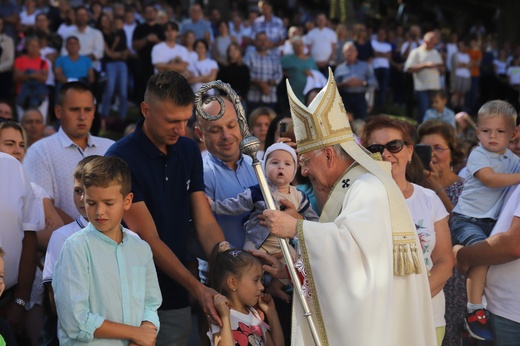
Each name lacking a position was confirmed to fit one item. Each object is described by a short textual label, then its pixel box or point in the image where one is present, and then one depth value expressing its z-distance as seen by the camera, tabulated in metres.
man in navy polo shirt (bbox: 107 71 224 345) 10.90
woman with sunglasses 11.99
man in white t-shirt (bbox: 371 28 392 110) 40.89
